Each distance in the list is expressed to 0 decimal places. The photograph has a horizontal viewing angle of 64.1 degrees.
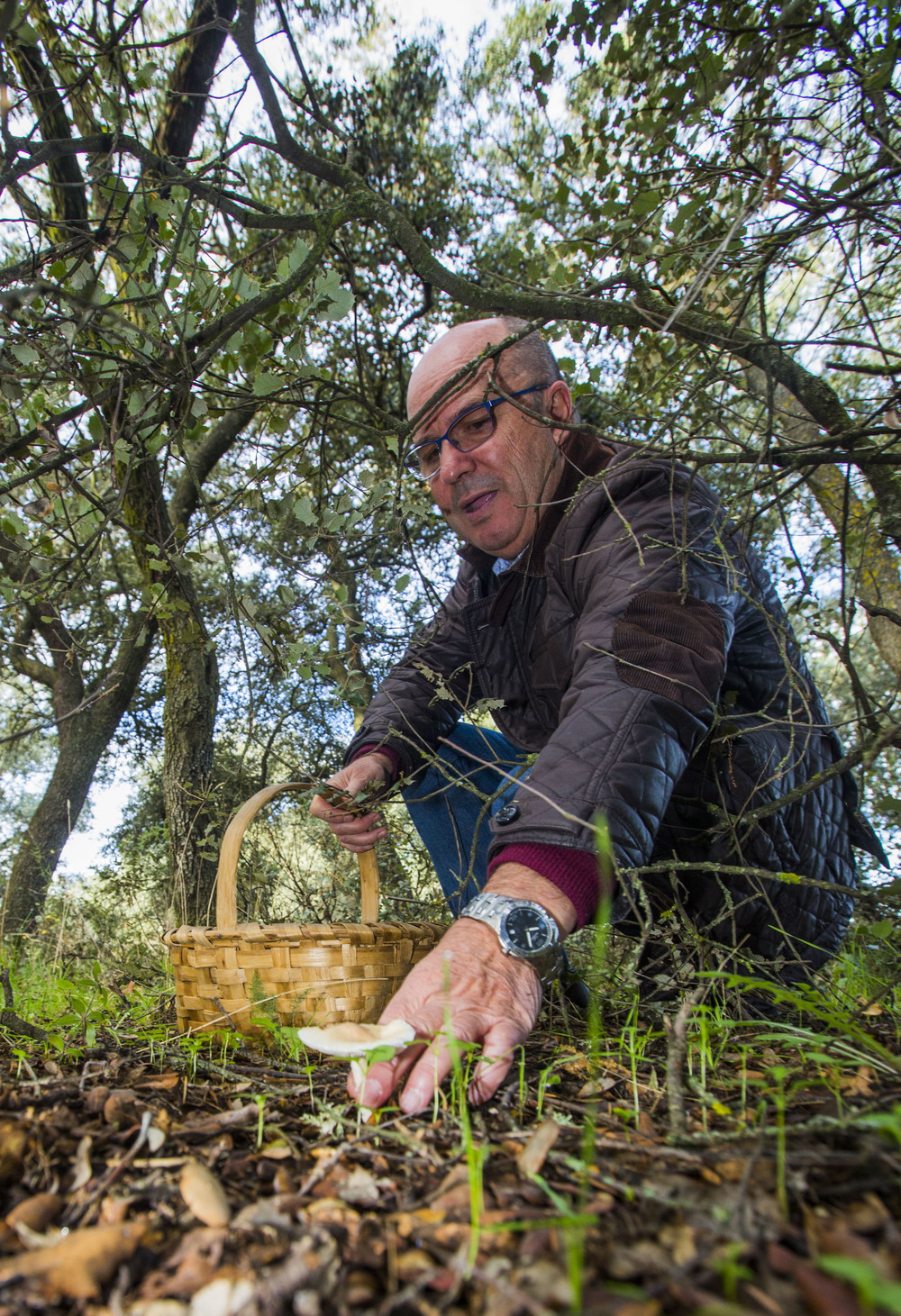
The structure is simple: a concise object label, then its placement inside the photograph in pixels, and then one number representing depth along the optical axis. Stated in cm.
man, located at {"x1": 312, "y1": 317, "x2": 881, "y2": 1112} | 50
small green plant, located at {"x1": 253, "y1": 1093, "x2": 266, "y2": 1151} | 39
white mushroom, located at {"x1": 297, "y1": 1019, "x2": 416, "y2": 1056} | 39
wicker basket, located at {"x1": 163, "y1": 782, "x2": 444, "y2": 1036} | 62
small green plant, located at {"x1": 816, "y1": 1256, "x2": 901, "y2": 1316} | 18
